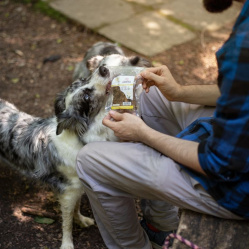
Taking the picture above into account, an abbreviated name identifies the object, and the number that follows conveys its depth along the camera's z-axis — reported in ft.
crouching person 5.58
